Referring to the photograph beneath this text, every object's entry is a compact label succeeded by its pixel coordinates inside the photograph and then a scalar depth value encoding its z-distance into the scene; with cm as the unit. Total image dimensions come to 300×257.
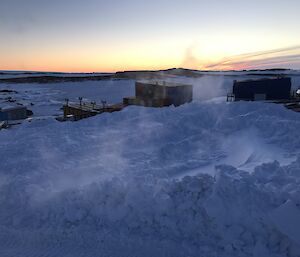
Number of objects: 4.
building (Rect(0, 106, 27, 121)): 2994
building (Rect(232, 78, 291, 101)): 3186
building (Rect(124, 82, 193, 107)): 2762
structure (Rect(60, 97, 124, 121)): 2372
